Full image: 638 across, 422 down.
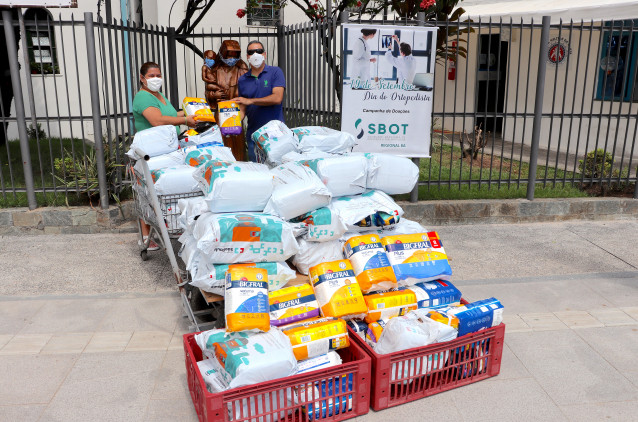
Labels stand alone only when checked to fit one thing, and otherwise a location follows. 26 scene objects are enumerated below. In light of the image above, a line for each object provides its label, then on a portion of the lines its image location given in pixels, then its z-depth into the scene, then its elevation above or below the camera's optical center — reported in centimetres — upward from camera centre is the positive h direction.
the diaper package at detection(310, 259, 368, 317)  308 -121
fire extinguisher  1203 +11
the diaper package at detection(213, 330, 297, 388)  252 -132
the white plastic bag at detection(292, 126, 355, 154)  434 -50
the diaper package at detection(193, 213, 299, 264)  306 -92
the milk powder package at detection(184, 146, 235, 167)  427 -62
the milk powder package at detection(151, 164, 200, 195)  412 -79
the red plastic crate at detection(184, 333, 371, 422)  249 -153
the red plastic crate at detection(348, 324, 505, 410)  284 -157
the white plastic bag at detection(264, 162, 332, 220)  336 -74
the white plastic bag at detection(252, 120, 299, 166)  430 -51
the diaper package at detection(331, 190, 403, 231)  366 -91
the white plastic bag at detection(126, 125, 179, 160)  445 -53
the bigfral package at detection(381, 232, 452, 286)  341 -114
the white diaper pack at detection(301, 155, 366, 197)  369 -65
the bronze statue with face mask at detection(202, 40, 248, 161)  682 -1
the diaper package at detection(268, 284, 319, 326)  305 -129
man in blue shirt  586 -15
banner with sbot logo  569 -11
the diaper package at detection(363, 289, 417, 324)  318 -132
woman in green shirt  495 -28
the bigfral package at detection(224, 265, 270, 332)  273 -113
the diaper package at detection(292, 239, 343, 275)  346 -113
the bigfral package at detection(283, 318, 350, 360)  280 -134
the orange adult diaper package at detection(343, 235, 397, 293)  325 -113
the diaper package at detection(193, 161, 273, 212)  326 -67
